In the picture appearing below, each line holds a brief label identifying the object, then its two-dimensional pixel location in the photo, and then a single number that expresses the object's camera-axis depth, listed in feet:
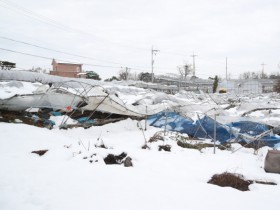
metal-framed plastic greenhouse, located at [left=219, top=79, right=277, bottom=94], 211.82
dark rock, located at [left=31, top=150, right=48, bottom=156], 21.13
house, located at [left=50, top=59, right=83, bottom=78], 160.56
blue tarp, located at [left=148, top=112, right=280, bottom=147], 31.55
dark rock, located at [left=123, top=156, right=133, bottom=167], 19.76
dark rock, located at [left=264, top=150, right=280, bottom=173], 19.73
